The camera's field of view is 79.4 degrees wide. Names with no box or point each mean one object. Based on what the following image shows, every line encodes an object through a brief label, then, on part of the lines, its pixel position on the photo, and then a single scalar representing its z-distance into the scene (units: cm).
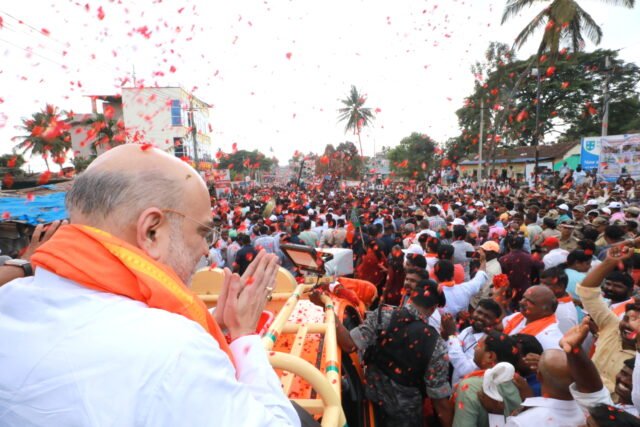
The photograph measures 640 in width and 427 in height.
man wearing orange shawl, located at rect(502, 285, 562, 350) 365
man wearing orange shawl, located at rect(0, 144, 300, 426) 87
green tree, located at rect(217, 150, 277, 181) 7669
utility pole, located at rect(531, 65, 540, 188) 1786
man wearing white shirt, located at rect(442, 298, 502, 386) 357
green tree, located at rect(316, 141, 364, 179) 6362
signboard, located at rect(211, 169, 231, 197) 2772
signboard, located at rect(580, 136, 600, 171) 2078
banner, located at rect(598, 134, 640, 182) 1961
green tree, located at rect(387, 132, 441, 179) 4751
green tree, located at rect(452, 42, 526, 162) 3006
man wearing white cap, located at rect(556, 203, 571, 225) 987
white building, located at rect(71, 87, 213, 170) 3375
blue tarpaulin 1015
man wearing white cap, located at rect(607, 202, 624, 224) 917
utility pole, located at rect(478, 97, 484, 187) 2690
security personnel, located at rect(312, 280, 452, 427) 309
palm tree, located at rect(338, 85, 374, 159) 4643
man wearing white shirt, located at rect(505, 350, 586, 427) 229
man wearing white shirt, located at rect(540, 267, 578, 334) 425
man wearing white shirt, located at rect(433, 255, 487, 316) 501
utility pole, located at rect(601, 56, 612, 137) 1973
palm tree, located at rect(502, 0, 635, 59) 1873
